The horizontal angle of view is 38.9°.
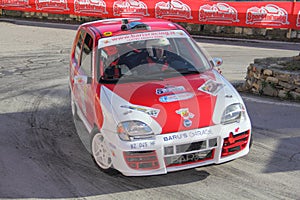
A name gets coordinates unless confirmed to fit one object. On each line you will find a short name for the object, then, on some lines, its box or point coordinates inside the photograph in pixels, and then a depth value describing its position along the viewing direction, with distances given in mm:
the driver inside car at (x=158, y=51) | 5998
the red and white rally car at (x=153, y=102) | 4762
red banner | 14930
